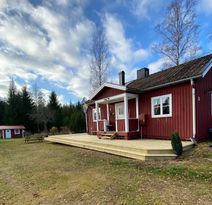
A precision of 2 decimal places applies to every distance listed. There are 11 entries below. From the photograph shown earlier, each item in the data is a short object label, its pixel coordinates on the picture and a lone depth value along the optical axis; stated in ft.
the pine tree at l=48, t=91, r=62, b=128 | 109.68
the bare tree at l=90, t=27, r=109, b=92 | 66.80
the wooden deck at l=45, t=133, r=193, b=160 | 21.25
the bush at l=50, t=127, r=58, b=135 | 70.49
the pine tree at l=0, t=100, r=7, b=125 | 124.88
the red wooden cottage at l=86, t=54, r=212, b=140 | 27.09
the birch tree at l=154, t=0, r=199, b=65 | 53.52
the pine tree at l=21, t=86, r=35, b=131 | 115.75
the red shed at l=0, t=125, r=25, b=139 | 105.81
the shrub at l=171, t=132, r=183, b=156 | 20.98
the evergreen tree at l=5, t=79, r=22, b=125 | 114.83
